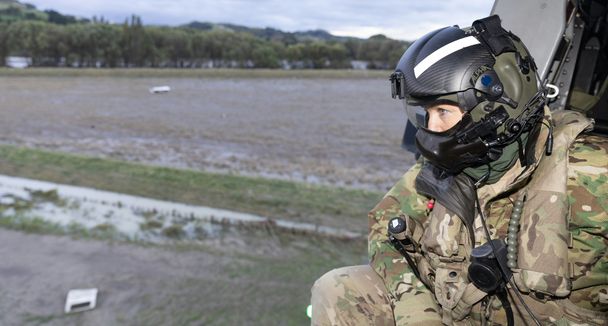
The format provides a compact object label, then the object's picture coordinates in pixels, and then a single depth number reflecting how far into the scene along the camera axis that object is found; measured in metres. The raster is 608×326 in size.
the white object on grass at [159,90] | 35.00
